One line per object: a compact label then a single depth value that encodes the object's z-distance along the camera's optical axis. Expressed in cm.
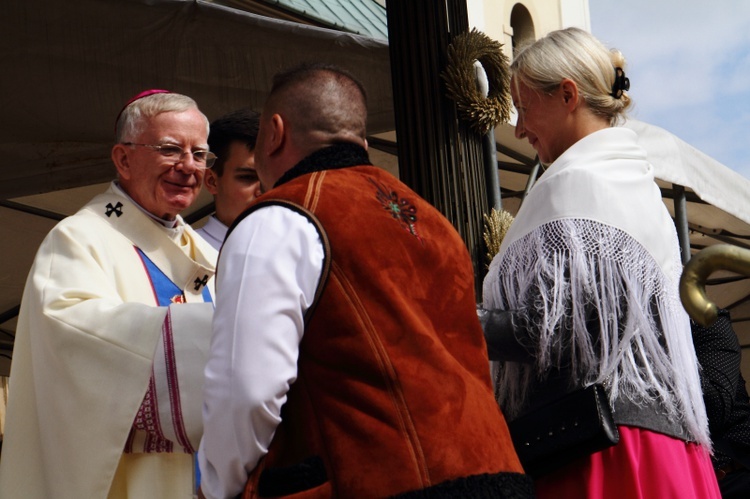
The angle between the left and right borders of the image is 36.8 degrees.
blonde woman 275
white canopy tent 484
